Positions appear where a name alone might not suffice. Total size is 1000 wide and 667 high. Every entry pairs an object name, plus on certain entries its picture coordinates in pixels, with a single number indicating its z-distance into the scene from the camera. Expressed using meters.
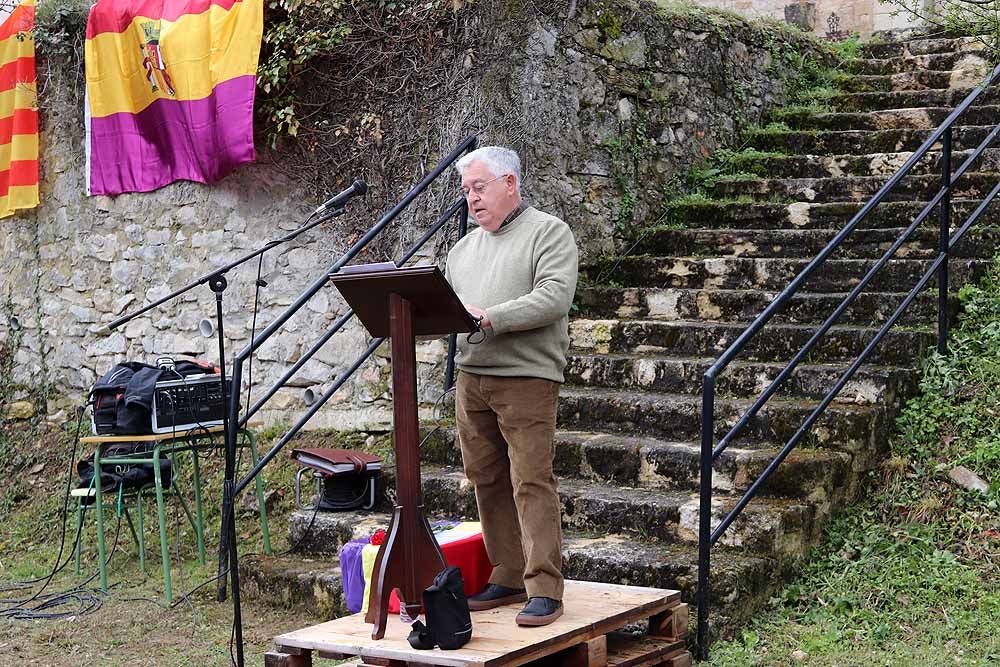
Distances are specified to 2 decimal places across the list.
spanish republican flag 6.47
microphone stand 4.07
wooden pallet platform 3.37
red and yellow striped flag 7.55
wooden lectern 3.42
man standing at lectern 3.60
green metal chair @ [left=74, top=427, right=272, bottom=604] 5.51
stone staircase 4.60
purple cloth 4.31
